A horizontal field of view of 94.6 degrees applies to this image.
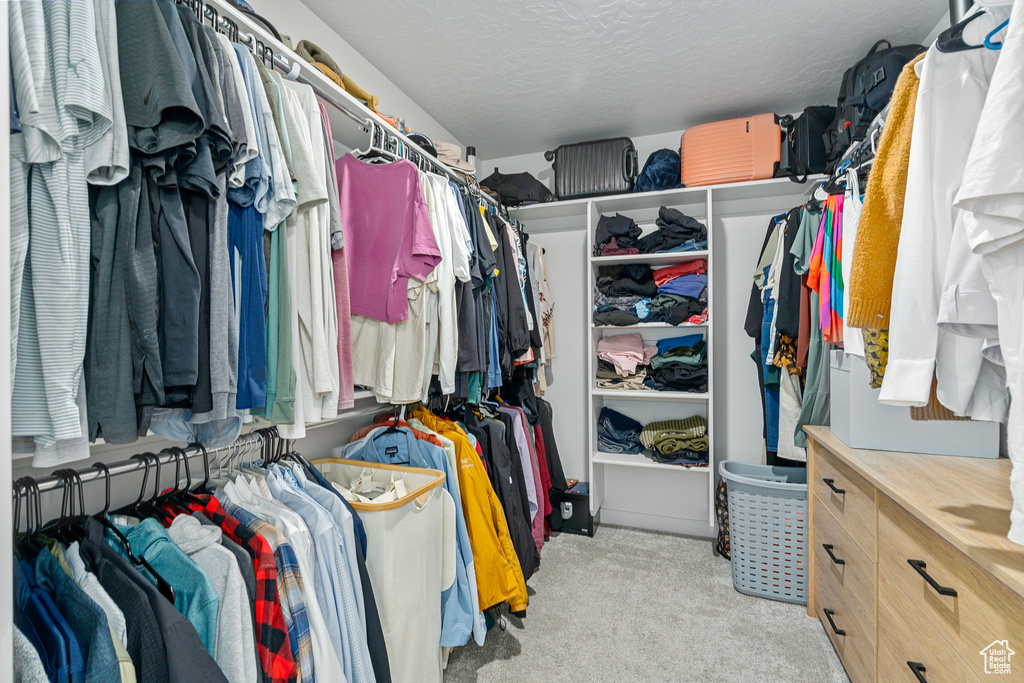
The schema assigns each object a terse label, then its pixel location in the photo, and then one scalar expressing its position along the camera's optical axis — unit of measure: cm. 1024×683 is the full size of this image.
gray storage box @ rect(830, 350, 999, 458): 146
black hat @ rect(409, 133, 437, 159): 198
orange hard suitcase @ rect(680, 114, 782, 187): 250
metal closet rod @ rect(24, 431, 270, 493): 94
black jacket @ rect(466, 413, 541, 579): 207
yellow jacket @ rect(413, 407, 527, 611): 175
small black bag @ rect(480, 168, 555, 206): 293
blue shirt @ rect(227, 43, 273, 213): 98
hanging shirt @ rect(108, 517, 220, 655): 89
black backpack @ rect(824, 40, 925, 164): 164
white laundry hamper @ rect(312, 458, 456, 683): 128
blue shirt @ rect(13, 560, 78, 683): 70
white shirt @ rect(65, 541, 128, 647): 77
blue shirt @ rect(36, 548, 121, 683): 71
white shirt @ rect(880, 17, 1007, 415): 88
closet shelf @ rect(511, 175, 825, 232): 257
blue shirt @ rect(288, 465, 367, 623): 119
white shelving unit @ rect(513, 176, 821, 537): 273
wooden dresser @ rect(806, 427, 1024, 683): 86
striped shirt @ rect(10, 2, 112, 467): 69
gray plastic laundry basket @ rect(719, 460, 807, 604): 213
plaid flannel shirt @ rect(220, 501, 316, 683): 102
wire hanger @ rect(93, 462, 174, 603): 90
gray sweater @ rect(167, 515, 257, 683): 90
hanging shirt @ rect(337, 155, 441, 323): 152
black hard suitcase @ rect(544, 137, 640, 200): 278
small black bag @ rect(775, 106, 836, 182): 238
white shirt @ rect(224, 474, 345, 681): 105
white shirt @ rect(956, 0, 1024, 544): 68
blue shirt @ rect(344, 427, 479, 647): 156
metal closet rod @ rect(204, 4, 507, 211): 116
